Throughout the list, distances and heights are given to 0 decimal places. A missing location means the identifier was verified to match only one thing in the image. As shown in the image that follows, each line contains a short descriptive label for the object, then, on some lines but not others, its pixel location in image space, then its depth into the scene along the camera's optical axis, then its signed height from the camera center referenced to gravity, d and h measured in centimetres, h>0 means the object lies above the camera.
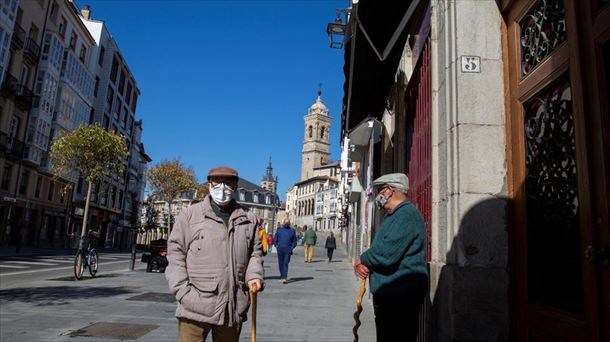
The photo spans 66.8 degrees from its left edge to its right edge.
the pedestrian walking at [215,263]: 331 -9
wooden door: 256 +63
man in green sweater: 339 -9
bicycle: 1169 -35
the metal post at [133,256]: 1600 -33
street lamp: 1198 +582
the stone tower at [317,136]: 12700 +3268
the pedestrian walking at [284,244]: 1313 +30
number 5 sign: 394 +168
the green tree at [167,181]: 4684 +676
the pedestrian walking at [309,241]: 2385 +77
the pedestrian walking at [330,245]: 2606 +68
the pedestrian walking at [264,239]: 1185 +40
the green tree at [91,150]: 1709 +351
